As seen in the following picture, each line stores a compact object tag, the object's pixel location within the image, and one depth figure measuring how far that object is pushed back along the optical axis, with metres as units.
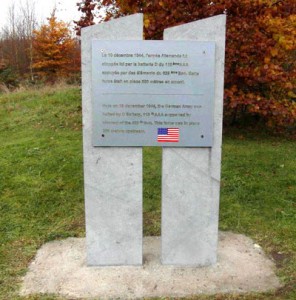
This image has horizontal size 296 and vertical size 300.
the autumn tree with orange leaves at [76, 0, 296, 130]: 7.40
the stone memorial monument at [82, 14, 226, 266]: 3.09
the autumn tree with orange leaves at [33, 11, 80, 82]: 28.17
